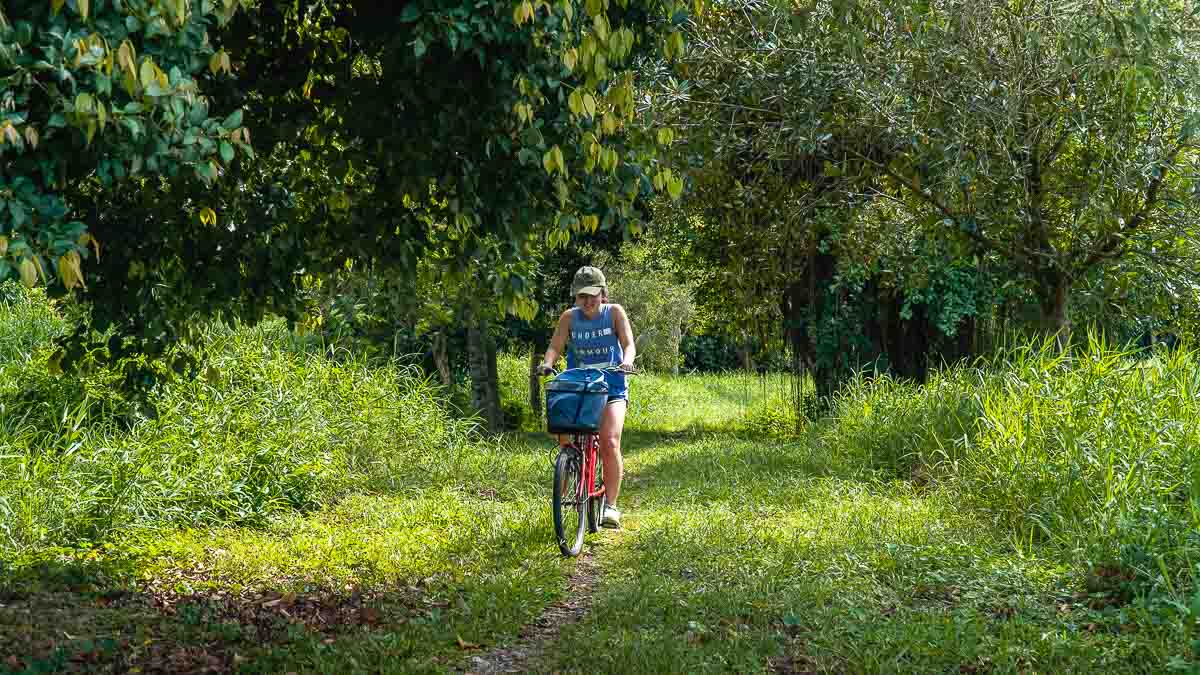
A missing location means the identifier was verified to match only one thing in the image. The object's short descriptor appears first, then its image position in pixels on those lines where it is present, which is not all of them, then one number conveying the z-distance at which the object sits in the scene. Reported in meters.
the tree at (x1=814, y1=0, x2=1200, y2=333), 8.06
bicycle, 7.00
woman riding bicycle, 7.55
